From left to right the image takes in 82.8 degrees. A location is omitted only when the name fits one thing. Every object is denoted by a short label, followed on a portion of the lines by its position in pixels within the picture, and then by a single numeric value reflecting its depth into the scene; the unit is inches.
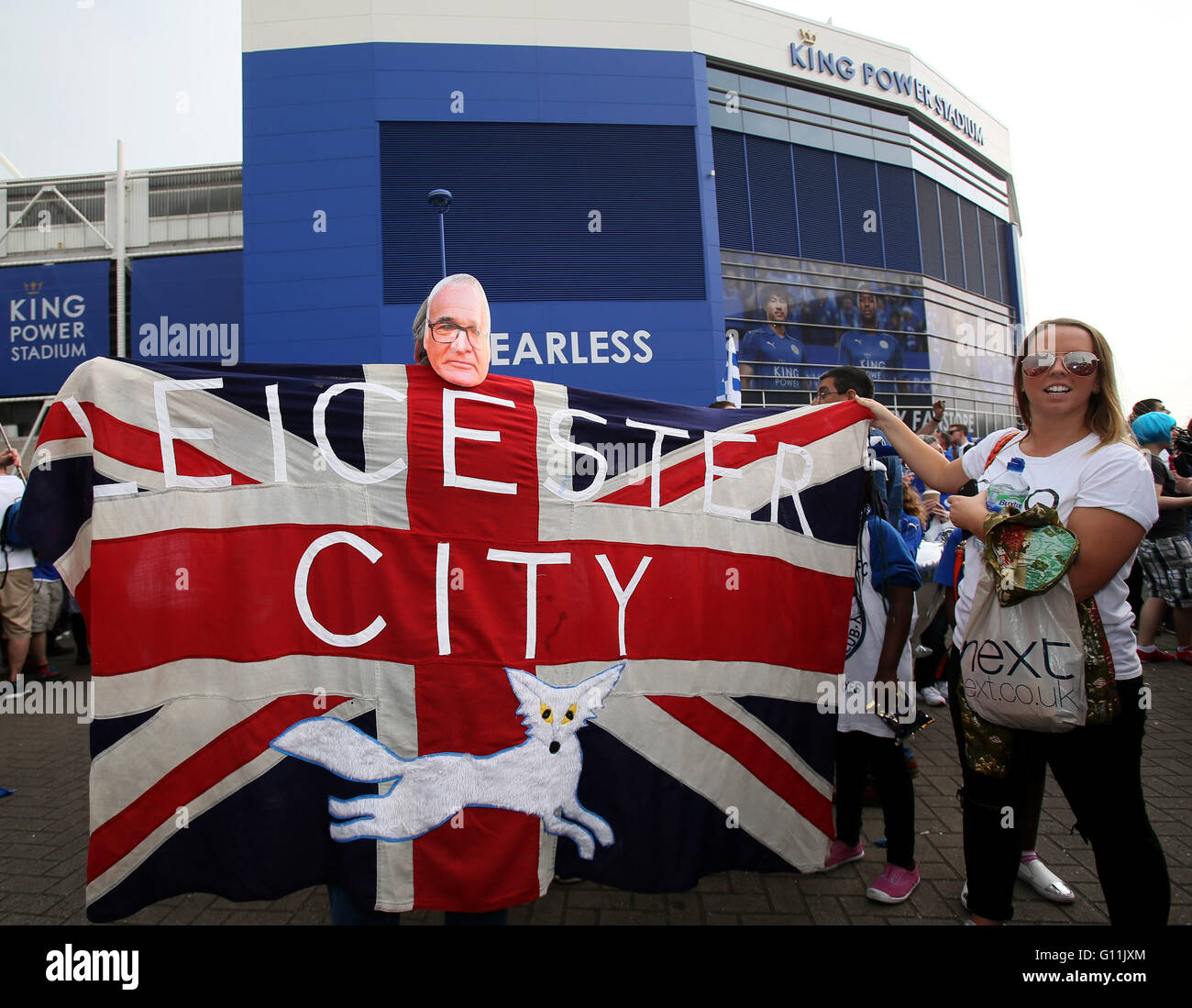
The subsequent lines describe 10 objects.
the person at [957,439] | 388.5
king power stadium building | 627.8
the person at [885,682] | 107.8
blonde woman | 74.1
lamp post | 600.0
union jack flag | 85.4
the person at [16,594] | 221.9
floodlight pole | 797.2
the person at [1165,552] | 214.2
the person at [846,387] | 121.6
